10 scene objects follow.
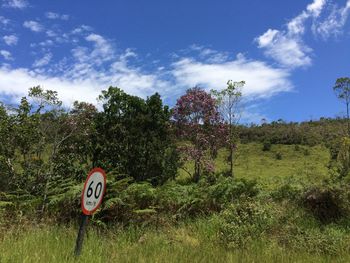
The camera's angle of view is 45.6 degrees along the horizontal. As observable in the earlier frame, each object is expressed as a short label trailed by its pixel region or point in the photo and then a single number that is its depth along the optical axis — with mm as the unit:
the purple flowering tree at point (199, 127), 24062
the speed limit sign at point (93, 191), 5859
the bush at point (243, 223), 7859
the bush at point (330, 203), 10461
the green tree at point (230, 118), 26050
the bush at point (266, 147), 42656
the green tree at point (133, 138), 20328
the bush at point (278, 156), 38228
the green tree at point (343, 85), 37281
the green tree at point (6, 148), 13984
